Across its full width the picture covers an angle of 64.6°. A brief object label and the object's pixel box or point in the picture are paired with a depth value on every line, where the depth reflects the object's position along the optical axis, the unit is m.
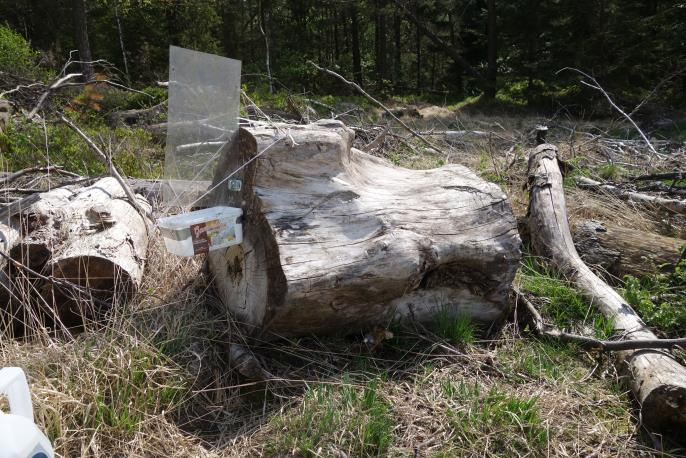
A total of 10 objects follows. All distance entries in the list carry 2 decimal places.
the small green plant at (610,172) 5.79
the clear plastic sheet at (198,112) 2.87
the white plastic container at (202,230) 2.47
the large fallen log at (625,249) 3.68
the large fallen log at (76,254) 2.85
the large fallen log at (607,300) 2.38
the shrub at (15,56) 9.96
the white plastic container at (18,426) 1.45
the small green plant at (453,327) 2.91
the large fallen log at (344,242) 2.55
